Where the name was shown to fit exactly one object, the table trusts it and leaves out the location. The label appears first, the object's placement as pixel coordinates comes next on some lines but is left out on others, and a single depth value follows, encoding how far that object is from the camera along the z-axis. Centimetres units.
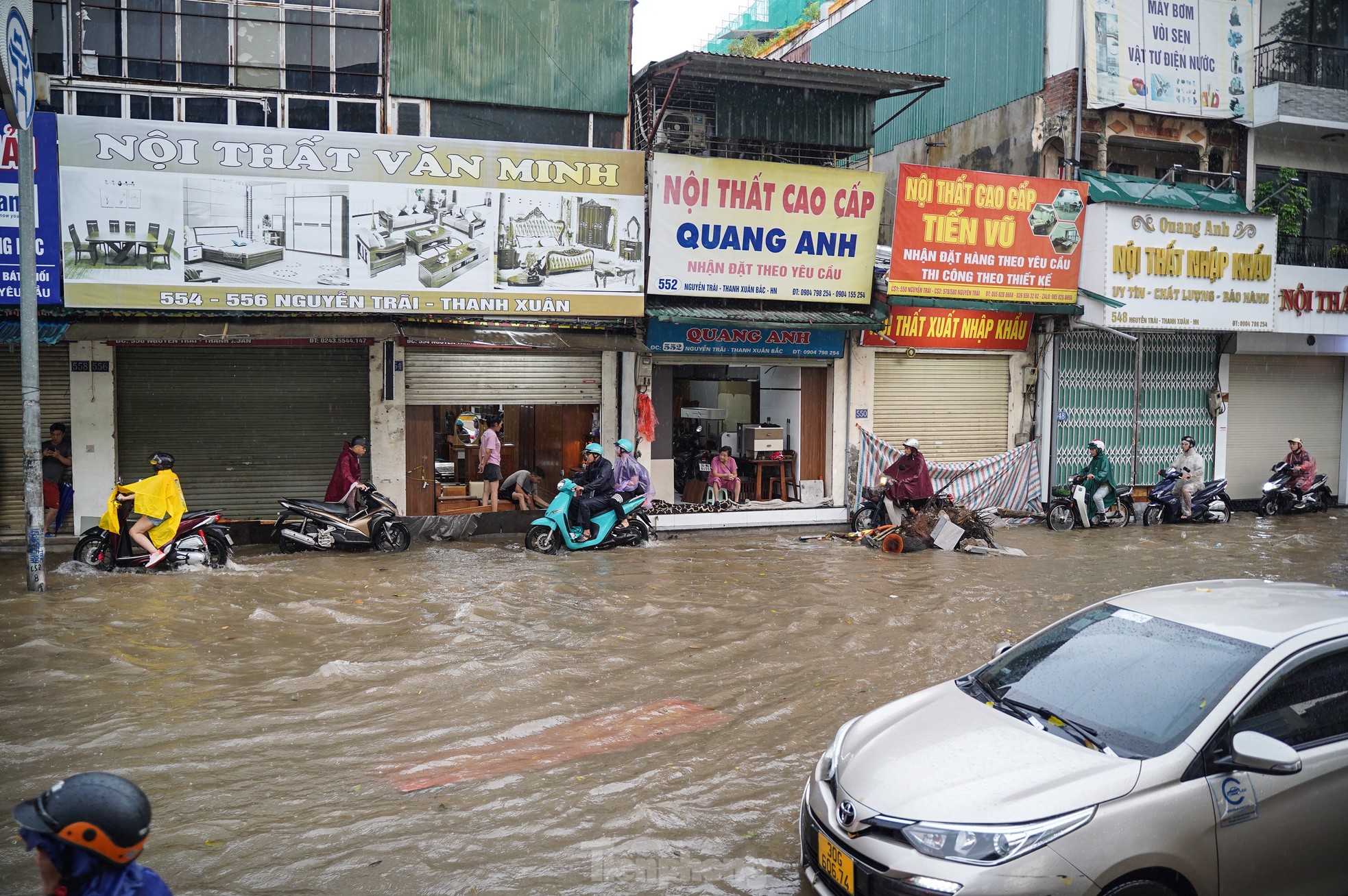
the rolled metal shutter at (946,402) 1716
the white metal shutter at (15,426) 1320
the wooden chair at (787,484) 1695
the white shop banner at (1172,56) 1719
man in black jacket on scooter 1345
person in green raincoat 1662
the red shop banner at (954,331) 1684
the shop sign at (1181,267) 1688
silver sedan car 352
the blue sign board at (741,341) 1534
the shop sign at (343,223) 1230
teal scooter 1332
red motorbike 1111
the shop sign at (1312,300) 1859
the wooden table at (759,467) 1680
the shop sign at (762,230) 1456
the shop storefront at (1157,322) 1695
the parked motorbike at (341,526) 1277
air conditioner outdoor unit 1603
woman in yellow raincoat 1098
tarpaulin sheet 1667
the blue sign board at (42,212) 1175
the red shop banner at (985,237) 1587
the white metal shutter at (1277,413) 1995
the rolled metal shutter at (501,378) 1455
